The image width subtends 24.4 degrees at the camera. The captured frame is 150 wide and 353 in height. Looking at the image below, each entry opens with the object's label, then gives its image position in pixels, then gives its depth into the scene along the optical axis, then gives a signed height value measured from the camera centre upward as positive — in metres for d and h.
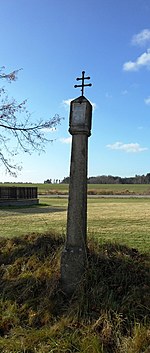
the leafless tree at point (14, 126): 8.48 +1.46
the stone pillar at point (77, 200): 4.46 -0.21
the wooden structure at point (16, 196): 26.22 -1.01
